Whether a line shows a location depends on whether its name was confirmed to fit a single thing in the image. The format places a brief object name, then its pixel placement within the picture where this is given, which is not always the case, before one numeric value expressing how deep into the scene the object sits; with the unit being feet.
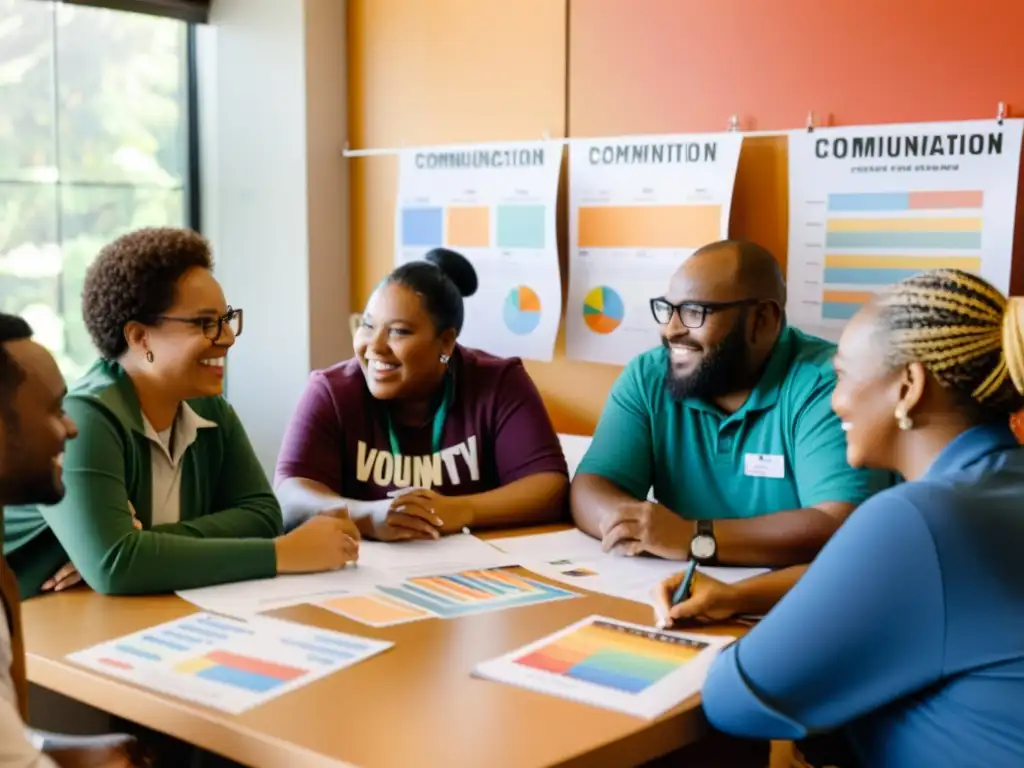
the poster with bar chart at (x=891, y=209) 8.79
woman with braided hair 4.53
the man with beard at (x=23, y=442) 4.56
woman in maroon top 8.59
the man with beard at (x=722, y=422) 7.68
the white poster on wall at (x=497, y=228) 11.49
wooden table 4.49
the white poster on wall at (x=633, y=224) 10.32
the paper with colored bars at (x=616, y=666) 5.03
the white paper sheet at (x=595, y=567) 6.77
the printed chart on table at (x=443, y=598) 6.15
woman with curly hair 6.34
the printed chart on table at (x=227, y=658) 5.03
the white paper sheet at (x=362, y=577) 6.23
